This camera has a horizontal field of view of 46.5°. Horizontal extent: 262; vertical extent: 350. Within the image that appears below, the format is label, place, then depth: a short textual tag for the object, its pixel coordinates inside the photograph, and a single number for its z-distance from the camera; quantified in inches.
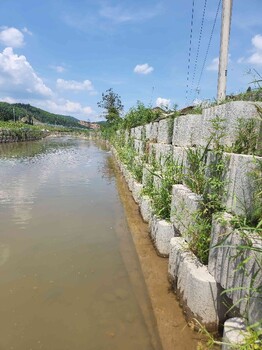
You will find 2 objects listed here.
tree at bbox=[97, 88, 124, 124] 1599.4
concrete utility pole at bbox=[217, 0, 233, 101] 274.7
